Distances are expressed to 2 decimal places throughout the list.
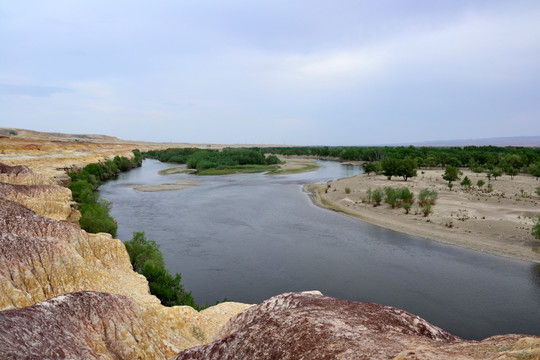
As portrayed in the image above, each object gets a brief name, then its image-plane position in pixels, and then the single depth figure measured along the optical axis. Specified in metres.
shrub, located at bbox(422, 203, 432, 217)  44.11
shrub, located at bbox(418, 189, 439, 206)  49.65
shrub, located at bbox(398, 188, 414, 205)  49.06
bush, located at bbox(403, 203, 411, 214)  46.54
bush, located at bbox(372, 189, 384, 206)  52.00
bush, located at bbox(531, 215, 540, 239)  32.09
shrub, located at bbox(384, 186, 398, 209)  49.78
